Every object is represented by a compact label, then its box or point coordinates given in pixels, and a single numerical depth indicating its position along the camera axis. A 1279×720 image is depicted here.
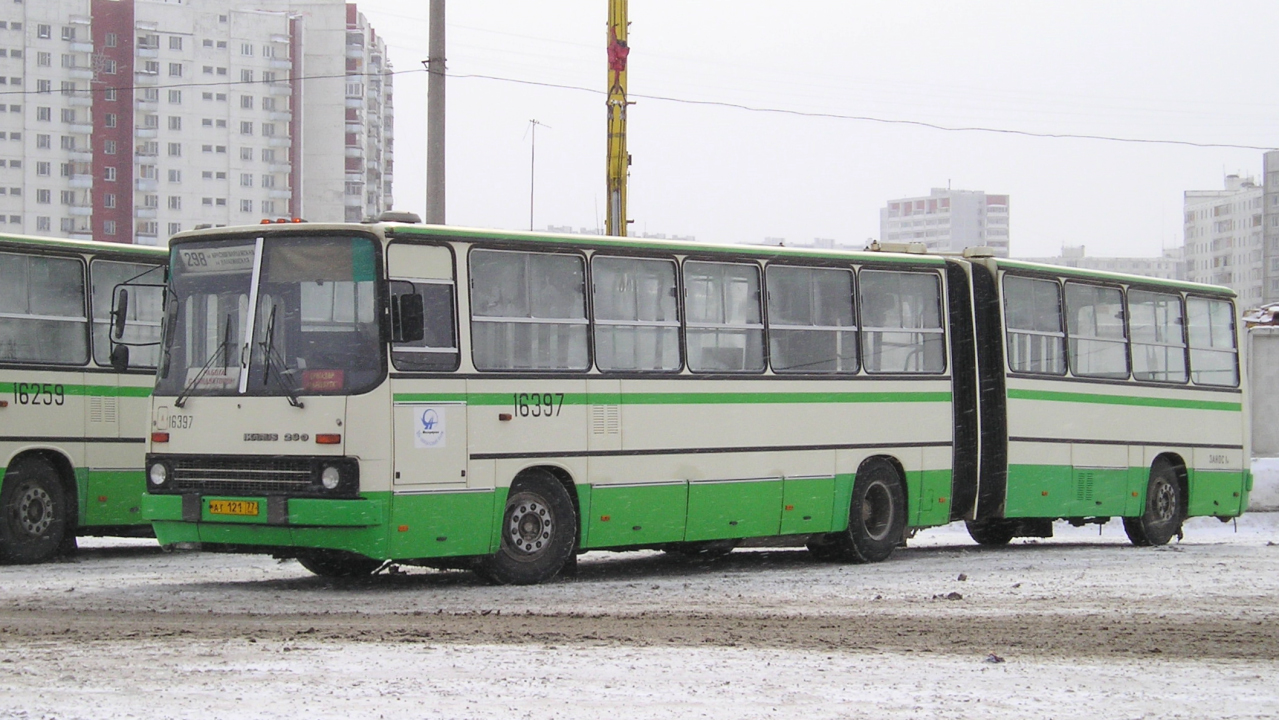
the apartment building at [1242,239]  183.75
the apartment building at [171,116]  117.94
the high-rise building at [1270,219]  168.25
